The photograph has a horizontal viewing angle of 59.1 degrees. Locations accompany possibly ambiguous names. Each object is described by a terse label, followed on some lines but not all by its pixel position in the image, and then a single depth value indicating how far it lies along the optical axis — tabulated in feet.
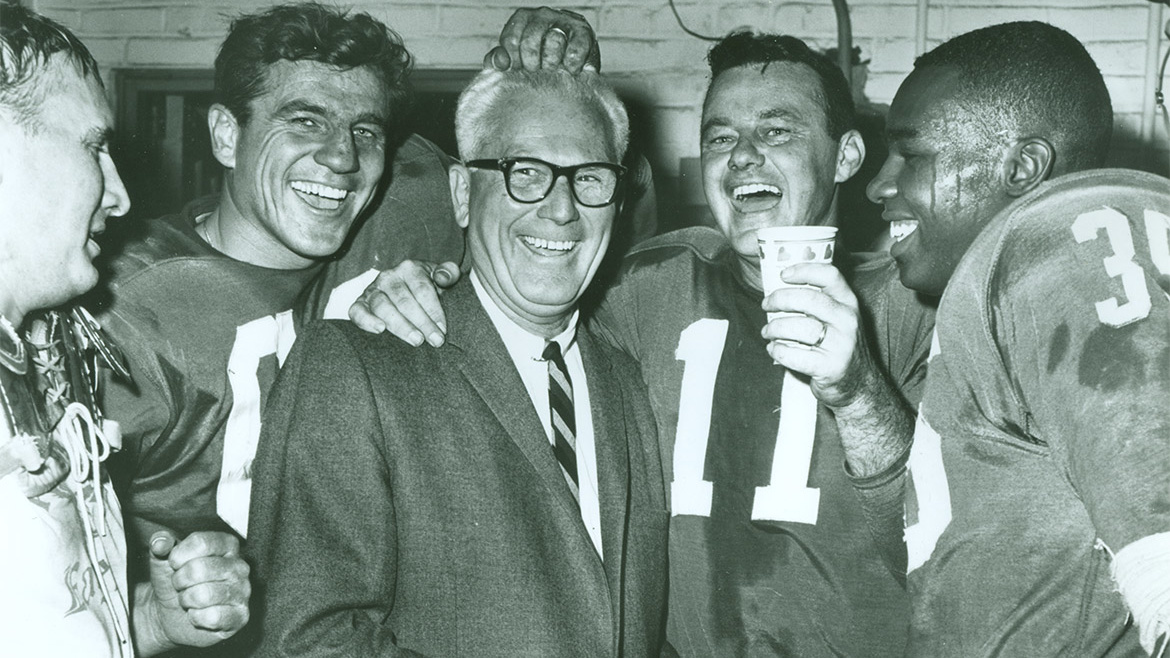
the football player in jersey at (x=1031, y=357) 3.86
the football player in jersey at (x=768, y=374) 6.56
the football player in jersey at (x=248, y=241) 7.64
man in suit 5.52
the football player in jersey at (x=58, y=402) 4.56
